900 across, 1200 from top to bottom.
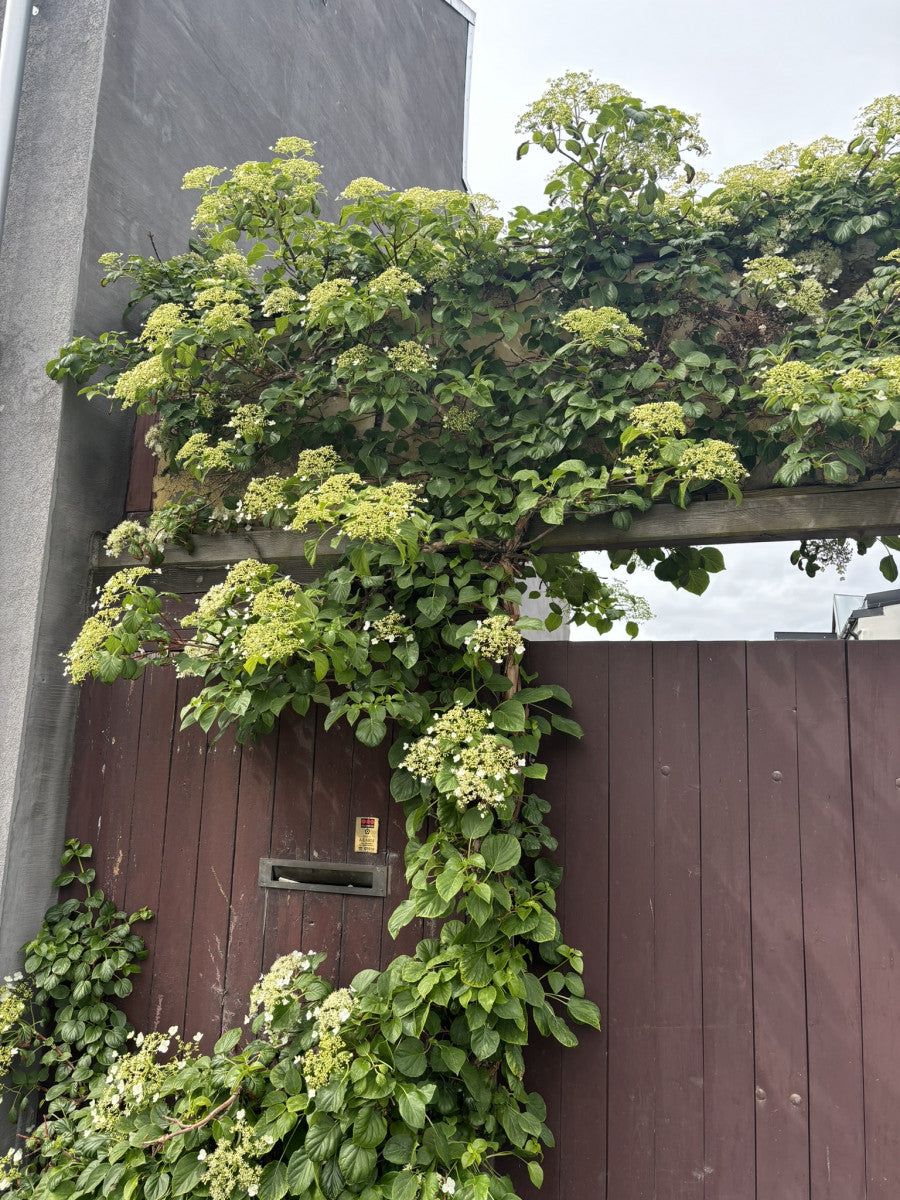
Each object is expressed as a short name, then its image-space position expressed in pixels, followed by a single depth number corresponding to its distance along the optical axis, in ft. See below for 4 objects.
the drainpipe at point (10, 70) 8.75
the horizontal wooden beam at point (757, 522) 6.36
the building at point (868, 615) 19.54
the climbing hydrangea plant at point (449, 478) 5.56
